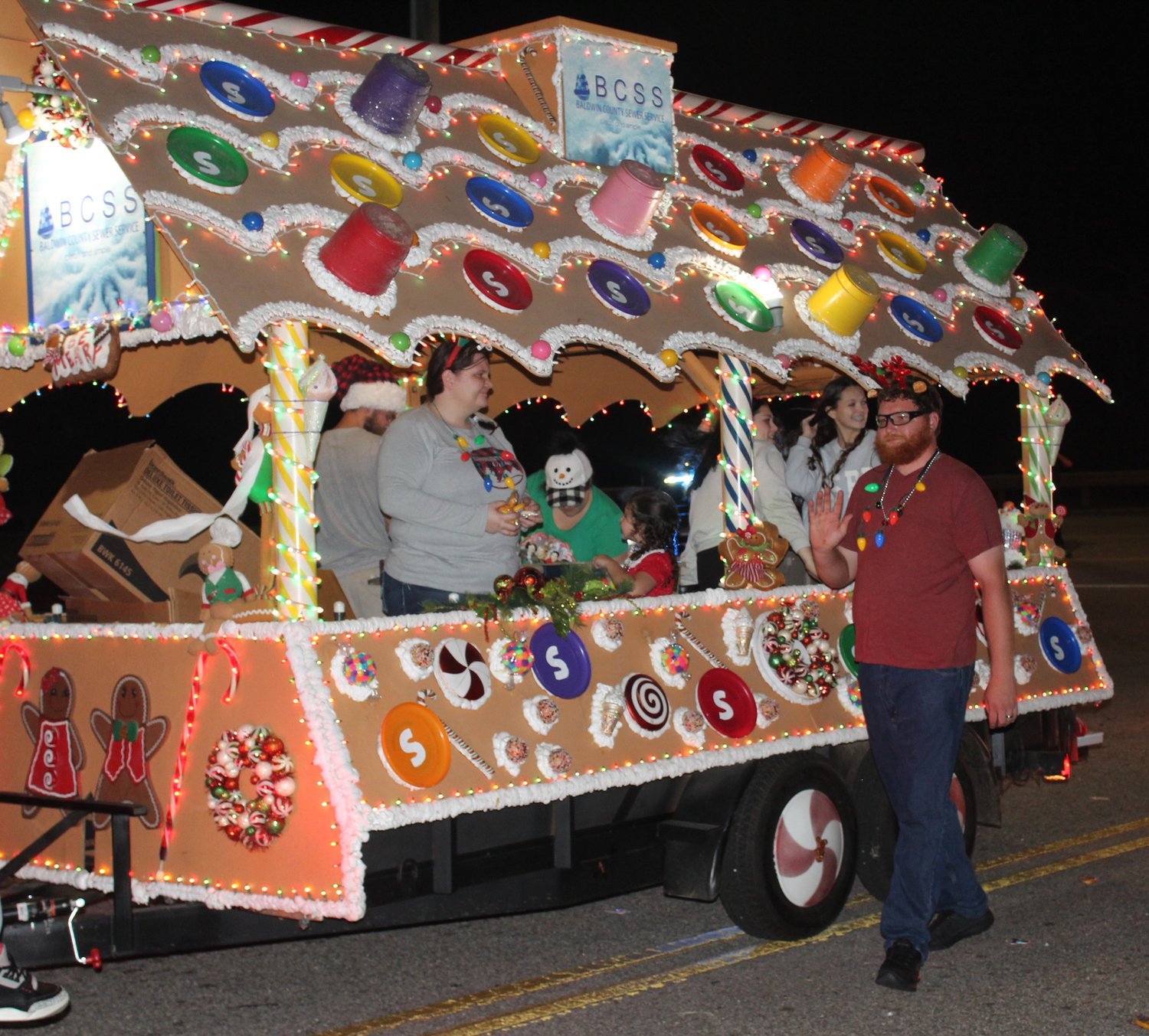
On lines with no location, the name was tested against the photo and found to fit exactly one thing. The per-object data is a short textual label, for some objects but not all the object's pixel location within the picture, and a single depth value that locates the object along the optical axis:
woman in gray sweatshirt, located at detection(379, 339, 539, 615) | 5.42
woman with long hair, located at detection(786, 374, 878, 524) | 7.60
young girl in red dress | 6.71
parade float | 4.68
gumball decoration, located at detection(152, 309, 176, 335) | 5.20
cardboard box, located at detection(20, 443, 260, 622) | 5.58
